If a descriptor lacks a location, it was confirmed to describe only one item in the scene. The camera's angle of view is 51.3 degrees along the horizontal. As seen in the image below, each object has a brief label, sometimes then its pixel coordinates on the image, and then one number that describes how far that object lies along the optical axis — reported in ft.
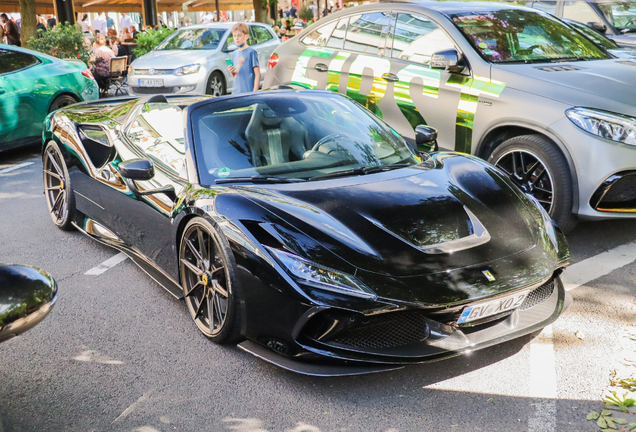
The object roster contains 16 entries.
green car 26.35
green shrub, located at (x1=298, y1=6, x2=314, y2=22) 111.50
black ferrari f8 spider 9.77
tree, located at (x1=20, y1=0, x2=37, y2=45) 48.88
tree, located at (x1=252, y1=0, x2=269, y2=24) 71.64
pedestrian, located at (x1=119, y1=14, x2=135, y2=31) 95.96
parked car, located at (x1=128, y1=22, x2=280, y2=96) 39.09
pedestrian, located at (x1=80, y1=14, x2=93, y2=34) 95.66
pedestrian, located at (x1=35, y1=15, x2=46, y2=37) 75.41
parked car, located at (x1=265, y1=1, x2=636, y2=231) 15.47
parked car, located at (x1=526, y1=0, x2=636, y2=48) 34.76
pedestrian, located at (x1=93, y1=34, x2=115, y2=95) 44.01
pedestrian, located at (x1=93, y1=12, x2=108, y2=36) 95.96
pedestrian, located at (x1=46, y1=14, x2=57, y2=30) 78.68
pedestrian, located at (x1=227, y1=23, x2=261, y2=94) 26.89
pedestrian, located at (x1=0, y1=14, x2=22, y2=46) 56.65
